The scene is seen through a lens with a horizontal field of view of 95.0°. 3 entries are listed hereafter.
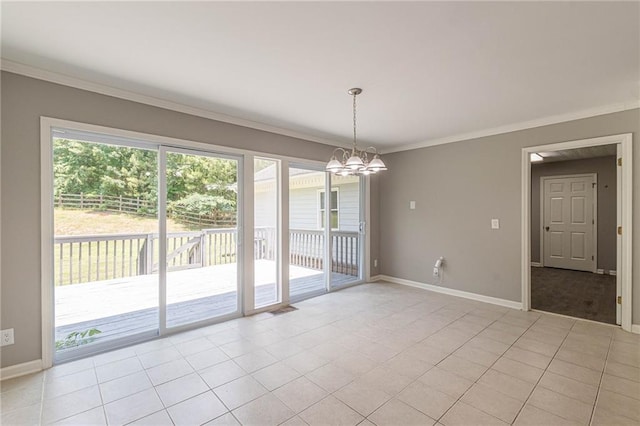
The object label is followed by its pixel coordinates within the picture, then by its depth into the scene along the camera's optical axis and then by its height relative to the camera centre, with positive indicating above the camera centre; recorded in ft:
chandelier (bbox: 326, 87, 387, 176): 9.21 +1.49
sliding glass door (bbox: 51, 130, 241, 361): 9.59 -0.98
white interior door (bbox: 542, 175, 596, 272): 21.08 -0.71
